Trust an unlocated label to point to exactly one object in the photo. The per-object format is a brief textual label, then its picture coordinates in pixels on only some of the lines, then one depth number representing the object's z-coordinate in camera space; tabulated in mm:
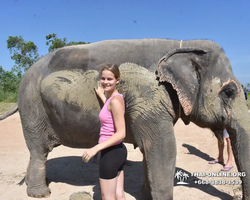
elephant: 2797
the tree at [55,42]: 20625
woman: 2104
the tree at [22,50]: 22359
